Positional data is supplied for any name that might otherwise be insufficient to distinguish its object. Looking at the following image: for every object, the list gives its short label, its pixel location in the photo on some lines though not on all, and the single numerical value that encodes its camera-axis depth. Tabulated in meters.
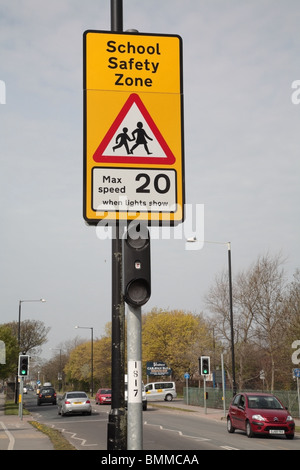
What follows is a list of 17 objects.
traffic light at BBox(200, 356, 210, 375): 35.97
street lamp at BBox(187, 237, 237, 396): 32.66
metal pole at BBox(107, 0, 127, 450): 5.02
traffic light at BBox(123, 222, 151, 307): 4.19
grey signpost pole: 3.93
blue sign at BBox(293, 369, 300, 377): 26.72
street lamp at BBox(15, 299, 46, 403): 50.42
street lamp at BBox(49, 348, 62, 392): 117.86
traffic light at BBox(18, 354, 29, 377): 32.41
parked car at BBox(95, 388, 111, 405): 52.19
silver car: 36.50
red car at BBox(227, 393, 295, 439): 21.56
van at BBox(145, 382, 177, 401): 56.31
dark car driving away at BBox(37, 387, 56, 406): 55.59
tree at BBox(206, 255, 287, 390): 43.75
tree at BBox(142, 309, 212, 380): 67.62
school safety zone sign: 4.48
